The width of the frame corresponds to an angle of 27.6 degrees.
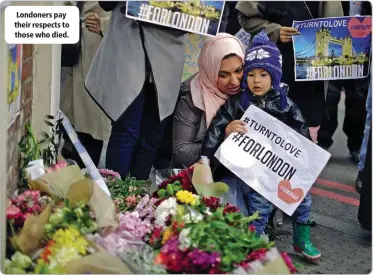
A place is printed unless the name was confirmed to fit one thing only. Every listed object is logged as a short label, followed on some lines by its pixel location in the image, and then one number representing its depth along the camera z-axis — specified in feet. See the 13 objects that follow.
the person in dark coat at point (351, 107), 12.47
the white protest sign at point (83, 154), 11.53
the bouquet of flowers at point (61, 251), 9.39
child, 12.26
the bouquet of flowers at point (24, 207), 9.90
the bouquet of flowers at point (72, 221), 9.68
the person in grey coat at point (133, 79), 12.64
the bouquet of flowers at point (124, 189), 11.47
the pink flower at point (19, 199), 10.25
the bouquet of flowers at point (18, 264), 9.60
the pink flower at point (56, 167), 10.78
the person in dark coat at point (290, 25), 12.75
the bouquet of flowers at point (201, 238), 9.38
